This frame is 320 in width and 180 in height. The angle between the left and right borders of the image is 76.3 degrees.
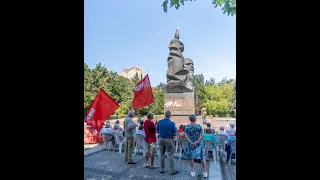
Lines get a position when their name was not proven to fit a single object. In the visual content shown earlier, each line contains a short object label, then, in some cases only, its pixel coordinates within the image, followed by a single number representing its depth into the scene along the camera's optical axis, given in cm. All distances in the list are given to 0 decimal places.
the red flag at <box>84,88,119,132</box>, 552
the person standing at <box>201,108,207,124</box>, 1293
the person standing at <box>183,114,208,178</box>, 536
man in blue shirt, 556
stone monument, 1345
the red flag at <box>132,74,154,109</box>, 700
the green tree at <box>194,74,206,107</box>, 4036
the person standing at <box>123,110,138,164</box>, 684
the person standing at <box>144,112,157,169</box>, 635
